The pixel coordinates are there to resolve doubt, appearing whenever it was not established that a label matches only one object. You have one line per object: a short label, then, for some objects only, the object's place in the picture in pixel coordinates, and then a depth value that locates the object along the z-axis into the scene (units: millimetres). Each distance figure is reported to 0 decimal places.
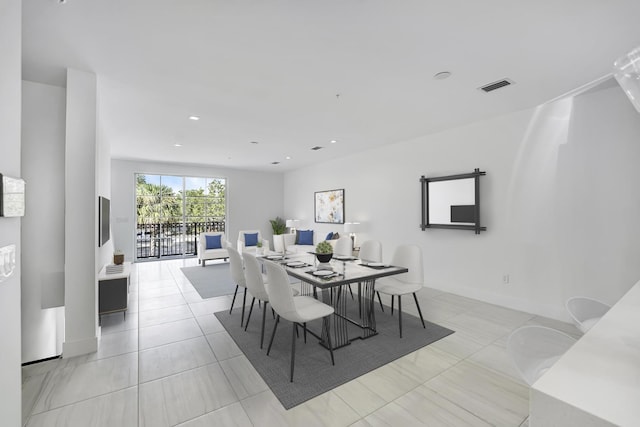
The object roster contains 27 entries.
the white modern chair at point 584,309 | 1843
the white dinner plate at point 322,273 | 2729
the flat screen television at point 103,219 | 3161
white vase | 7742
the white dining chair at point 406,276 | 3166
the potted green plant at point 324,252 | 3184
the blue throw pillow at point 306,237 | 7617
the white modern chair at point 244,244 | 6927
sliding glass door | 7727
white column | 2652
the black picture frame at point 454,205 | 4129
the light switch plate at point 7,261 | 1089
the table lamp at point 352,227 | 6148
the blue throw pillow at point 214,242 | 6970
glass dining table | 2666
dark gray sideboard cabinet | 3262
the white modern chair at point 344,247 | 4395
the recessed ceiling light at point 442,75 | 2680
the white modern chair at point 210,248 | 6723
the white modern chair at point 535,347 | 1283
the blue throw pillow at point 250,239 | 7176
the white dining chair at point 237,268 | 3369
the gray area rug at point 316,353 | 2188
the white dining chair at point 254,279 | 2830
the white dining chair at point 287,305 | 2307
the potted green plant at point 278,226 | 9125
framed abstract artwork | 6922
